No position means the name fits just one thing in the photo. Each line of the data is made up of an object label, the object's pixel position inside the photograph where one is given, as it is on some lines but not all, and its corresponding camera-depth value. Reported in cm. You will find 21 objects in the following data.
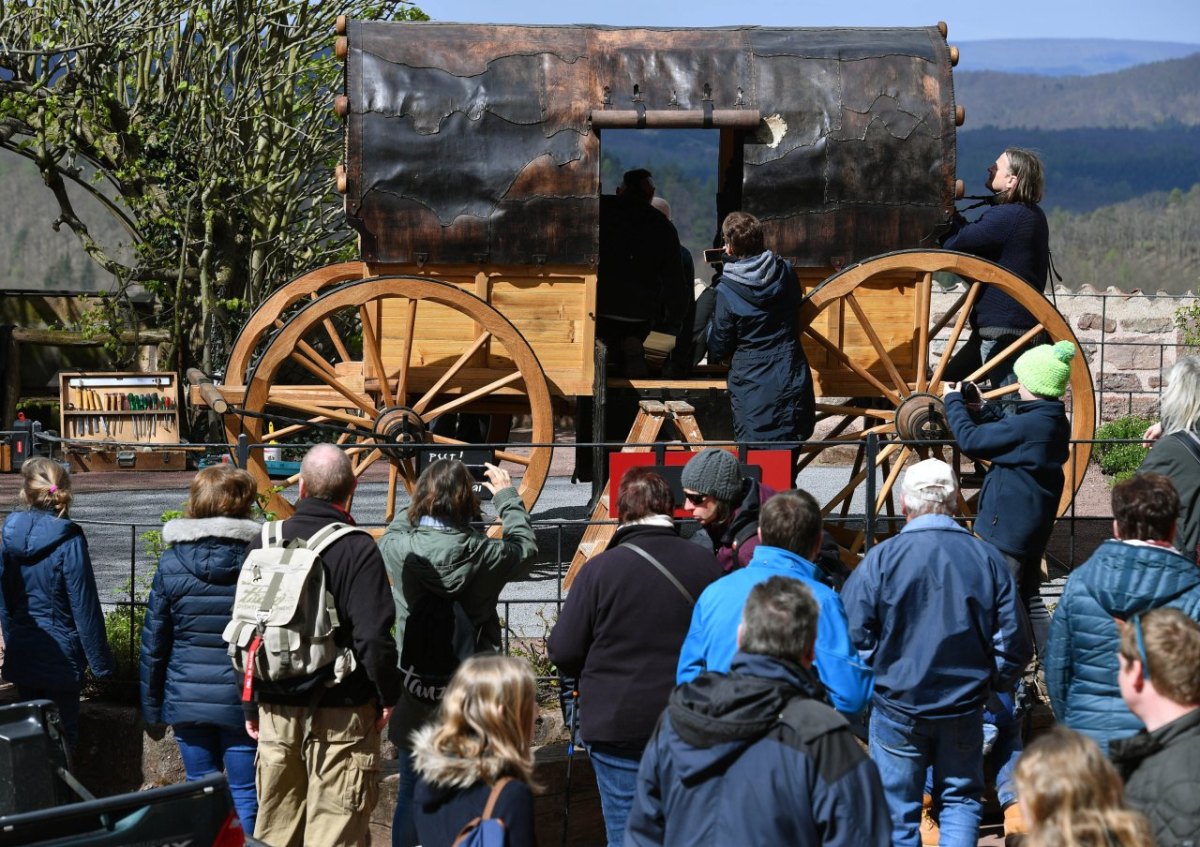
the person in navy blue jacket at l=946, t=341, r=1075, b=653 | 1133
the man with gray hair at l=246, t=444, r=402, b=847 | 925
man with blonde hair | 634
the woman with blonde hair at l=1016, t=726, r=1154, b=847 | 568
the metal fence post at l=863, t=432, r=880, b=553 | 1293
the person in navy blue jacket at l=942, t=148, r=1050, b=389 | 1498
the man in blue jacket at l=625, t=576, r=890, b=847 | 648
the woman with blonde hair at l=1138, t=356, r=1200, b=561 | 1048
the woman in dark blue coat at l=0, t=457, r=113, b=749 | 1102
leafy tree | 2839
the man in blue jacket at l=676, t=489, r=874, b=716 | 823
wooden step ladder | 1487
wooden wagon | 1543
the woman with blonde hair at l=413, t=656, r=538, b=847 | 679
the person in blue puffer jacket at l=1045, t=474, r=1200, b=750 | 845
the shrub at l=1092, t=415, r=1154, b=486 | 2484
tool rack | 2955
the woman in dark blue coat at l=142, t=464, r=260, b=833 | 980
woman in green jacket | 946
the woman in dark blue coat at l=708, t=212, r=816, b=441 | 1385
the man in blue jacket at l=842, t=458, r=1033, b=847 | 915
